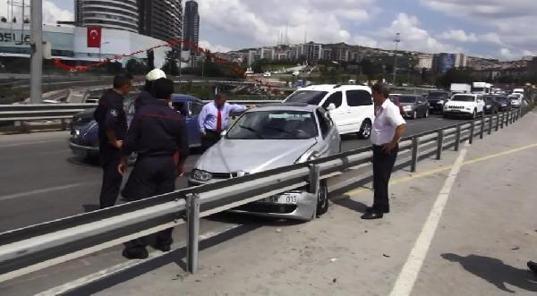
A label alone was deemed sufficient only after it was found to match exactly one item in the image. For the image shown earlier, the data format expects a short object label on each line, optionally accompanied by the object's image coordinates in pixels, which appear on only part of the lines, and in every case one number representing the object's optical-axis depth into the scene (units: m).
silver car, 7.09
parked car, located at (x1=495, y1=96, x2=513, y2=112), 51.12
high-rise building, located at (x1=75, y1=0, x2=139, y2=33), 102.50
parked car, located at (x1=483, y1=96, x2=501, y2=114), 44.62
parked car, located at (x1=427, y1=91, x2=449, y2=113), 42.81
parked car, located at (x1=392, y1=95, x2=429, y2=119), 34.31
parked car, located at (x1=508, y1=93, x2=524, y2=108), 58.95
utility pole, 19.23
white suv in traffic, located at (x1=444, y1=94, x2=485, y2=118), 37.59
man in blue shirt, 10.88
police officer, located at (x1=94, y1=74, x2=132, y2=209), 6.33
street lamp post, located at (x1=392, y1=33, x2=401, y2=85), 95.09
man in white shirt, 7.52
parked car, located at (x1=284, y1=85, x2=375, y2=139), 18.05
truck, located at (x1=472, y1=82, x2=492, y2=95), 79.94
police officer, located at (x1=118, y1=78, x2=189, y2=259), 5.42
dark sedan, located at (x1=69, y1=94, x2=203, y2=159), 11.27
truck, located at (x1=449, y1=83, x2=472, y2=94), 78.31
